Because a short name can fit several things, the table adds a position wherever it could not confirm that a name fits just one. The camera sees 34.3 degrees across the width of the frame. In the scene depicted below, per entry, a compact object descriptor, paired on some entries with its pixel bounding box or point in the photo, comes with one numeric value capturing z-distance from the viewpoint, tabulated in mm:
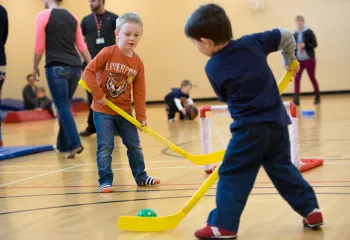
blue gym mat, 5518
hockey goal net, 3779
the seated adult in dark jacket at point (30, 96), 12094
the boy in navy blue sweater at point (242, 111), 2359
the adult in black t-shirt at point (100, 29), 6602
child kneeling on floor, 9008
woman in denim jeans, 5203
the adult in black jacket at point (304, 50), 10555
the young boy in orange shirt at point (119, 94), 3621
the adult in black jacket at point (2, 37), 5477
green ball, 2750
